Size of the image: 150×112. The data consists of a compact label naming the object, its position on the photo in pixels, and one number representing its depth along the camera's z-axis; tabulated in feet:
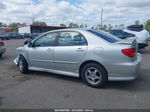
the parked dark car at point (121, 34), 24.02
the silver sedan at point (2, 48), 22.16
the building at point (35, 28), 123.69
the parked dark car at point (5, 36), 88.82
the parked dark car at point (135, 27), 30.01
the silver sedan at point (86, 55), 9.26
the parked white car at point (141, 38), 22.71
